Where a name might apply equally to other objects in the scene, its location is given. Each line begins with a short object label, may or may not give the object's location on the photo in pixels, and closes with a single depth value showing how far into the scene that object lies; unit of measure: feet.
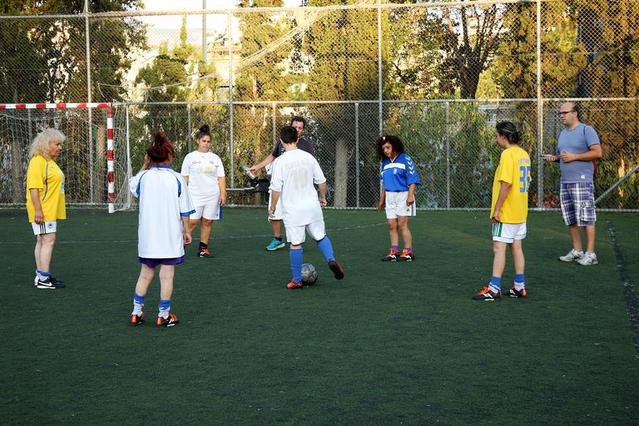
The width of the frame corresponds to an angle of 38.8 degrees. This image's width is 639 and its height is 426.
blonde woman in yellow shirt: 31.07
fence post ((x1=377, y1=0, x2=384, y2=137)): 61.41
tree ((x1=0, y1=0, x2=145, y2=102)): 67.97
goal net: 67.72
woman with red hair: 24.49
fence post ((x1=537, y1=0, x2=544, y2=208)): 58.85
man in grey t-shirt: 35.81
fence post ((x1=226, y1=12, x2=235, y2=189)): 64.49
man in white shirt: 30.76
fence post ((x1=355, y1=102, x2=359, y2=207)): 63.21
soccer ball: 31.58
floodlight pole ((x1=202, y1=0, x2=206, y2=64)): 69.63
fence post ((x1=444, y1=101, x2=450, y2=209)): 62.54
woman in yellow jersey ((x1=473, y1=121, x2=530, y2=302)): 27.73
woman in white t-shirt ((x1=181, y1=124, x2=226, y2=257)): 40.01
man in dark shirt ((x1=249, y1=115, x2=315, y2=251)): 39.45
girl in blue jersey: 37.09
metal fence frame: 59.06
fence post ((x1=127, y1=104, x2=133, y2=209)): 66.03
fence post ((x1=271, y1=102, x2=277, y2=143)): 65.26
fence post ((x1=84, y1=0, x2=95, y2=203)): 65.41
